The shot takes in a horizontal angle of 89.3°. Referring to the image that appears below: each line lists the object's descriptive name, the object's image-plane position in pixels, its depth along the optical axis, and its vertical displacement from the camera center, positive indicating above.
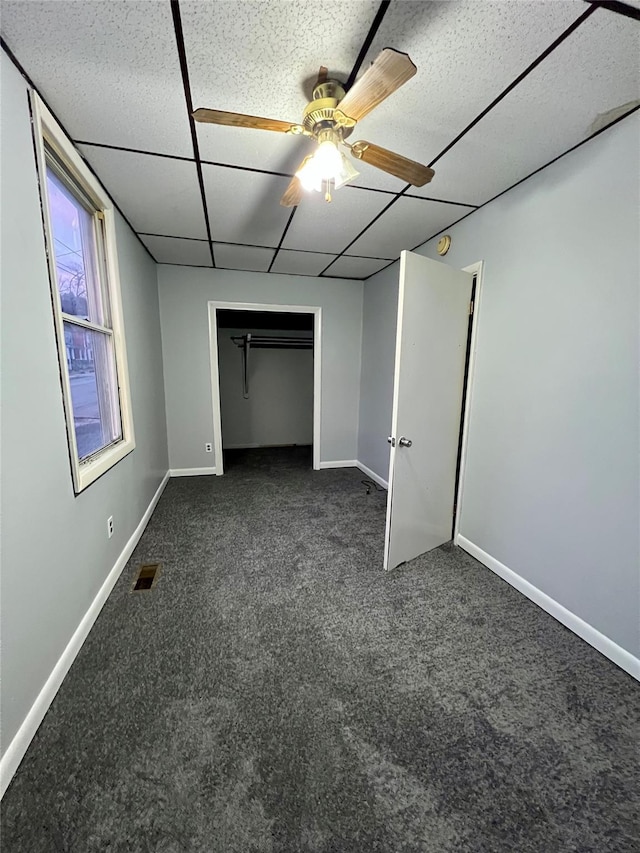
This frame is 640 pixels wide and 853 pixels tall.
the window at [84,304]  1.49 +0.40
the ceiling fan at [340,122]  0.97 +0.90
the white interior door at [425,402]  2.04 -0.17
